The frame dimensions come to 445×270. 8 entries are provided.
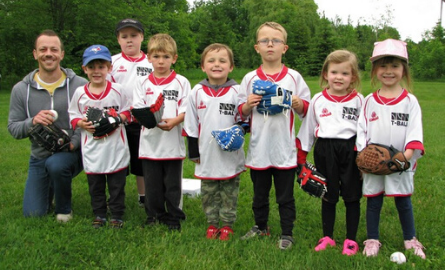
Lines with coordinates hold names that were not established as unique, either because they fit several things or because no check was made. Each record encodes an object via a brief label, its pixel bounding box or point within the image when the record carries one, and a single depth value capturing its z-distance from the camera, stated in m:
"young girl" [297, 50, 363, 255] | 3.97
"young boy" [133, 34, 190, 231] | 4.49
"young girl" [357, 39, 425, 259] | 3.81
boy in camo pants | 4.28
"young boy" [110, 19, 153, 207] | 5.12
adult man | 4.86
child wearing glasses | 4.10
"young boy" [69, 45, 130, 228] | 4.59
